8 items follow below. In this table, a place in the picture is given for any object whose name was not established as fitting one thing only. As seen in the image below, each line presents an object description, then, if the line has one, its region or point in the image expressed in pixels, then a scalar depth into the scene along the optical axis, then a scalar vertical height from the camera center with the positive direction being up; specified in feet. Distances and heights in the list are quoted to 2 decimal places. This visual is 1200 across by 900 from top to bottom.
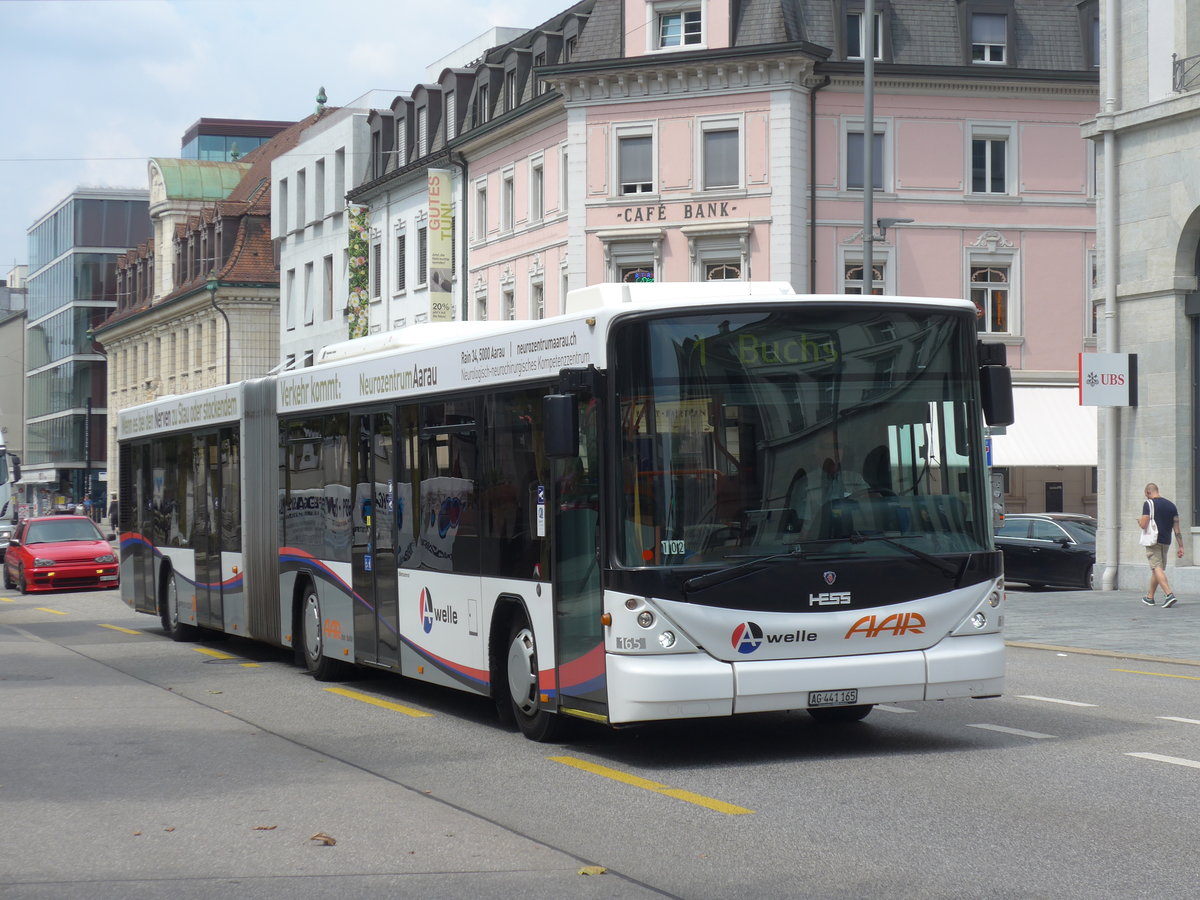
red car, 114.11 -5.13
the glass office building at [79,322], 339.36 +29.54
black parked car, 97.96 -3.78
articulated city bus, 32.96 -0.58
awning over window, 129.80 +3.29
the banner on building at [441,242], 170.50 +22.19
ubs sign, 89.81 +4.84
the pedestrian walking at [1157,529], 82.33 -2.36
